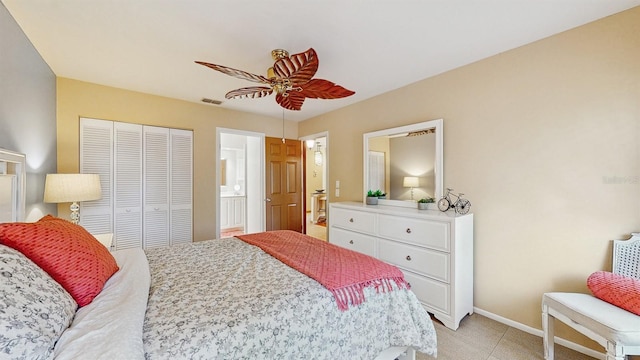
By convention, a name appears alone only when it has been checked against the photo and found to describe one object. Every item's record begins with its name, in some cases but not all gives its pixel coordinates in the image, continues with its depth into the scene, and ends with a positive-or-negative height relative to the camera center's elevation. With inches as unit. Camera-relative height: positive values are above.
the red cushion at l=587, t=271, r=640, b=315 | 57.7 -26.6
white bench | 52.9 -31.6
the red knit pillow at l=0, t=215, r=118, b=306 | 40.0 -12.6
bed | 32.5 -22.8
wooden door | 177.5 -3.7
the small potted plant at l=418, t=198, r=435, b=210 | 108.9 -10.1
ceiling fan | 67.1 +30.3
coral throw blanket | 56.3 -22.2
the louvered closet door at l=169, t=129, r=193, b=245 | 141.1 -3.4
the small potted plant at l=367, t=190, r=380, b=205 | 128.7 -9.4
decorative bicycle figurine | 97.0 -9.5
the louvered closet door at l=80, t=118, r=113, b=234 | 118.3 +7.1
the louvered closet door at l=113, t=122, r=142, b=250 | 125.6 -2.5
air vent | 144.7 +45.4
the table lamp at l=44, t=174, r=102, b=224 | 88.8 -3.1
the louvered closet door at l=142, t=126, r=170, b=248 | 133.4 -3.2
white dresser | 88.6 -27.9
